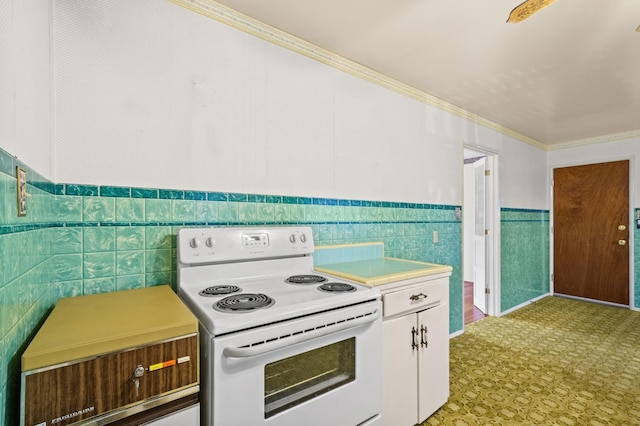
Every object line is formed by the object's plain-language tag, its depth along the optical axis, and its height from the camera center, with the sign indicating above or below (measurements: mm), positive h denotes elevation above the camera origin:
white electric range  992 -436
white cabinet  1595 -777
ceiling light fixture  1238 +860
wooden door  4070 -275
